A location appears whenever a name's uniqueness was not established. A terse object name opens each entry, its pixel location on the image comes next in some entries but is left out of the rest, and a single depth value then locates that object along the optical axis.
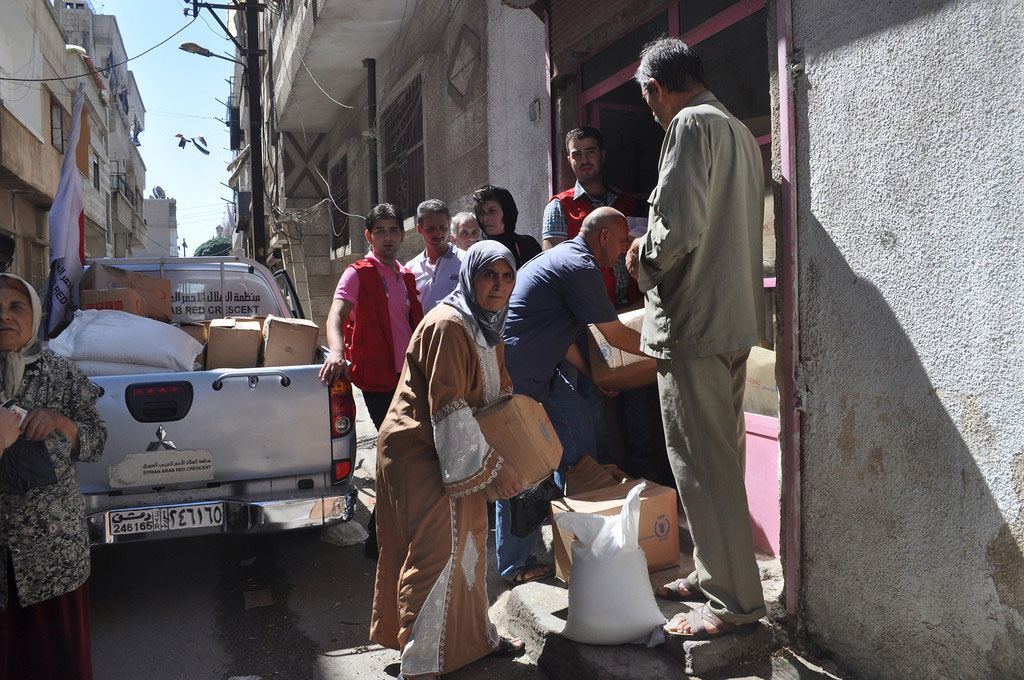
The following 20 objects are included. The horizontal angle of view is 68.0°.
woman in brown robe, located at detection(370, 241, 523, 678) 2.58
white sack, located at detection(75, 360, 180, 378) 3.73
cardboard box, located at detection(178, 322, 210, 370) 4.46
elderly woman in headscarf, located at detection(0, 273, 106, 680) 2.44
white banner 4.64
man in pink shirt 4.15
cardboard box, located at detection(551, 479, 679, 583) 3.25
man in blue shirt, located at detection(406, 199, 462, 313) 4.43
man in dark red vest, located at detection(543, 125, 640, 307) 4.29
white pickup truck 3.52
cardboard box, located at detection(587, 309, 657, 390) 3.66
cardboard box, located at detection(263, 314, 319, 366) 4.14
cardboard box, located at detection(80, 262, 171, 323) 4.66
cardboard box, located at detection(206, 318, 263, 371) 4.17
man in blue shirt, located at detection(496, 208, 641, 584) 3.29
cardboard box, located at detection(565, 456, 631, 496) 3.54
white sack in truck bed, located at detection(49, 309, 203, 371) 3.76
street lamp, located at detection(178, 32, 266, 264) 14.07
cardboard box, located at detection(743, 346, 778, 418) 3.52
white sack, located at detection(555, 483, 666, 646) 2.73
